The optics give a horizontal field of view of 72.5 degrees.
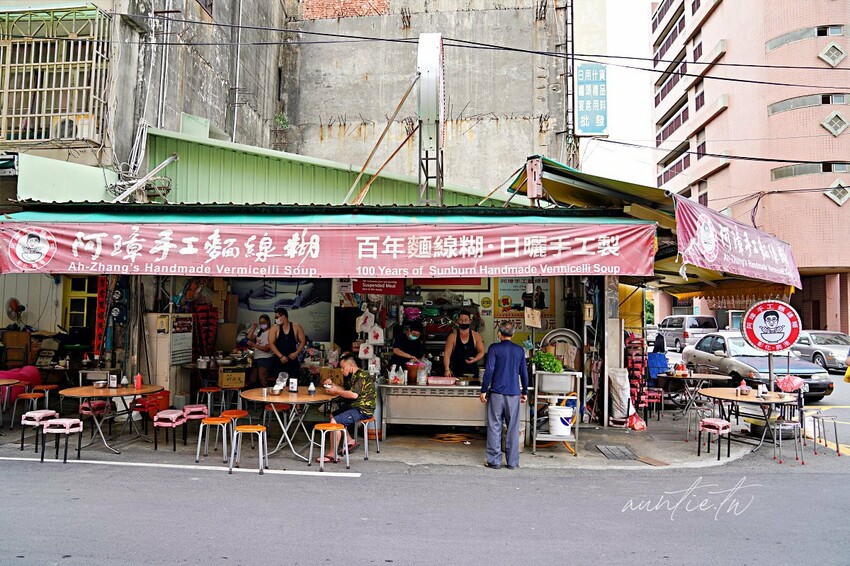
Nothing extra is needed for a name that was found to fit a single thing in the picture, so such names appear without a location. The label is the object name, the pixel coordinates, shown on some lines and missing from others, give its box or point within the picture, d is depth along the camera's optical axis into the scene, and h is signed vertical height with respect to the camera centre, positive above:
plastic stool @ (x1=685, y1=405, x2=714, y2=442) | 9.63 -1.75
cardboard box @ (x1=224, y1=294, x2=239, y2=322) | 12.78 +0.33
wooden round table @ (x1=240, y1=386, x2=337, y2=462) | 7.80 -1.02
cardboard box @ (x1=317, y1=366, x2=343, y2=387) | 9.91 -0.88
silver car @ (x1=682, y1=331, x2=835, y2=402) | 13.35 -0.91
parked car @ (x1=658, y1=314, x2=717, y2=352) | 25.03 -0.12
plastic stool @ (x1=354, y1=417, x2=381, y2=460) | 7.92 -1.48
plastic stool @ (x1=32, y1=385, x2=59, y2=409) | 9.57 -1.14
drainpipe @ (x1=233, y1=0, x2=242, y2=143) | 15.94 +6.33
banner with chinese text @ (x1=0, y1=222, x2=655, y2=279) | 7.54 +0.98
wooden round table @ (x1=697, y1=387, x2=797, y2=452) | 8.73 -1.09
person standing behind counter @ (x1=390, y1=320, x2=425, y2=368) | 10.04 -0.42
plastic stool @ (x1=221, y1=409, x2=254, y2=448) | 7.85 -1.27
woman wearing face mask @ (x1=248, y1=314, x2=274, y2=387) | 11.21 -0.80
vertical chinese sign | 15.74 +6.17
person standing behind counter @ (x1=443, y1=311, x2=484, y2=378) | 9.63 -0.42
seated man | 7.93 -0.96
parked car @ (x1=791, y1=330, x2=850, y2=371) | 19.94 -0.71
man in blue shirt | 7.76 -0.91
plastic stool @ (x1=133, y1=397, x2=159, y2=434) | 9.51 -1.41
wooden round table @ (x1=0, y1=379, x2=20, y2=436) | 9.16 -0.98
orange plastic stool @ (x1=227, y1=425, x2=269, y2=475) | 7.30 -1.52
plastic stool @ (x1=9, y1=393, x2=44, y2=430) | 9.15 -1.20
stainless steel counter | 9.02 -1.27
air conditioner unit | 11.06 +3.71
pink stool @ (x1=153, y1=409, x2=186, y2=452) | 8.11 -1.36
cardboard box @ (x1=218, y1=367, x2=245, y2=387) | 10.25 -1.00
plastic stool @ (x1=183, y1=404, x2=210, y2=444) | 8.44 -1.33
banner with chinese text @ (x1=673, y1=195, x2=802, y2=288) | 7.45 +1.13
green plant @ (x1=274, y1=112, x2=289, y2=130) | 18.25 +6.37
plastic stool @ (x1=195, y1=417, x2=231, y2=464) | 7.54 -1.31
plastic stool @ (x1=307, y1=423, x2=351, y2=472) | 7.38 -1.34
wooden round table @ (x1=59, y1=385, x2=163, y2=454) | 8.18 -1.02
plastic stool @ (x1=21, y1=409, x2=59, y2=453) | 7.76 -1.30
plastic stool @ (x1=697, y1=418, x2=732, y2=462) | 8.31 -1.45
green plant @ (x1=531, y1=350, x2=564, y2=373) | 8.88 -0.58
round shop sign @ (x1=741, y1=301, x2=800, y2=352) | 9.17 +0.02
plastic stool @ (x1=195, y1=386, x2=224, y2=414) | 9.82 -1.15
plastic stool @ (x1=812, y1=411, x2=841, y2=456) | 8.96 -1.68
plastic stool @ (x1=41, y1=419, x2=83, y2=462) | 7.42 -1.37
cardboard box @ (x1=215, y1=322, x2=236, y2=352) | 12.59 -0.31
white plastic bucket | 8.44 -1.37
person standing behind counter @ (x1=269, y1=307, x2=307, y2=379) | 10.32 -0.34
